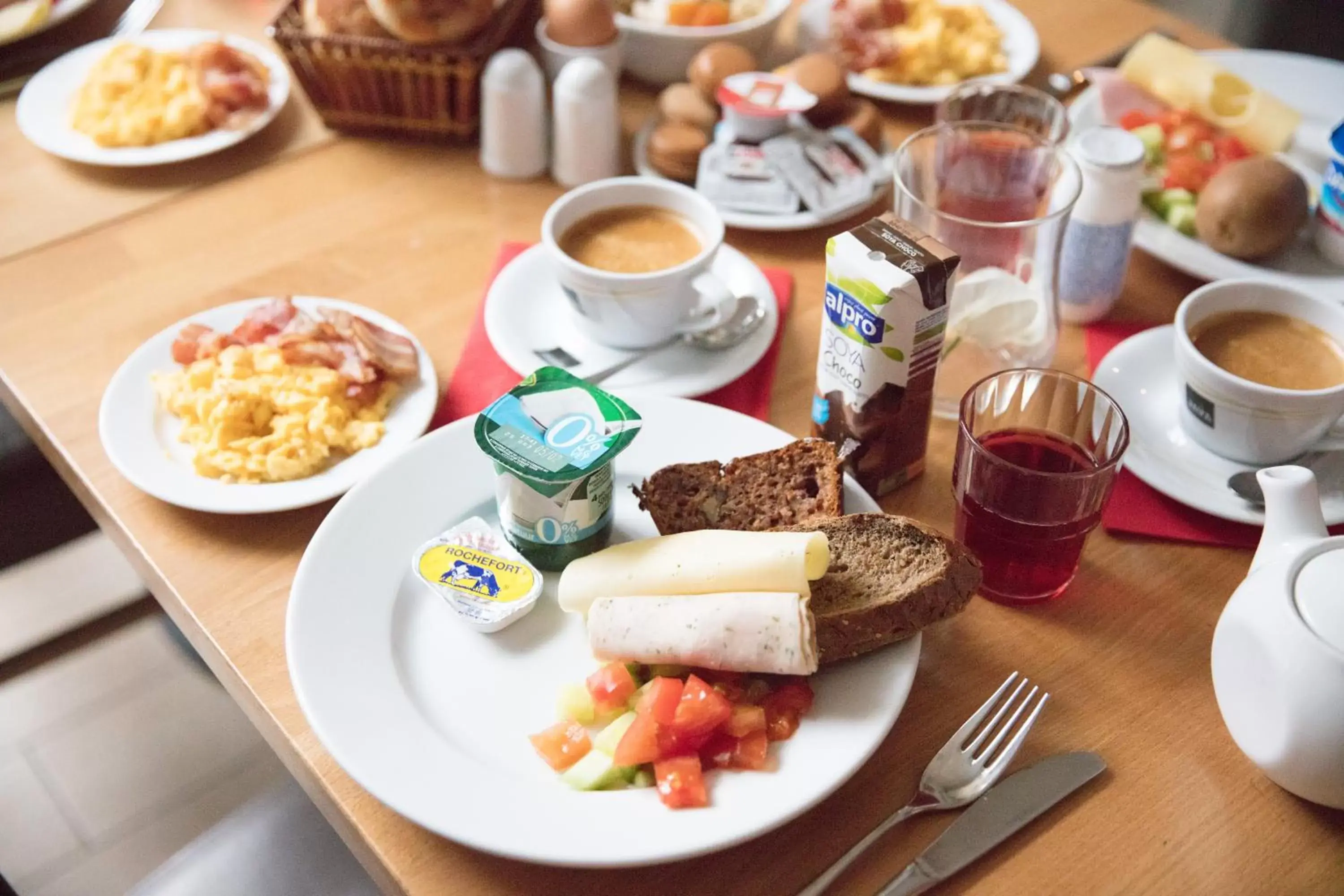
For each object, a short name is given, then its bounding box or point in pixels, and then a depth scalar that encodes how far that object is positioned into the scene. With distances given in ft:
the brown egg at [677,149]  5.48
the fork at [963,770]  3.07
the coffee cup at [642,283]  4.37
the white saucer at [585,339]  4.49
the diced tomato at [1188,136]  5.42
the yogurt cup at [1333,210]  4.72
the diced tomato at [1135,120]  5.59
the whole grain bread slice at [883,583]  3.18
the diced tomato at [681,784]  2.93
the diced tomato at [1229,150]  5.35
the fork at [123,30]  6.33
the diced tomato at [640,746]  2.99
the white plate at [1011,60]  6.07
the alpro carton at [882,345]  3.38
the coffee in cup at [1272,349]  3.91
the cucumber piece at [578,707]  3.20
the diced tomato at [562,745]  3.10
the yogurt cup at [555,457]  3.39
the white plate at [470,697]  2.85
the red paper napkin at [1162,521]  3.92
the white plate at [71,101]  5.61
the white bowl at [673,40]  6.07
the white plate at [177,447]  3.86
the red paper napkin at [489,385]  4.45
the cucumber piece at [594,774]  3.02
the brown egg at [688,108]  5.68
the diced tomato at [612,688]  3.19
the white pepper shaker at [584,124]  5.39
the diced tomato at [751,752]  3.02
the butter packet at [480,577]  3.43
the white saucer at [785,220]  5.23
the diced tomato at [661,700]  3.02
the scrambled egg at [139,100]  5.69
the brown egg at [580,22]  5.75
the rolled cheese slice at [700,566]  3.20
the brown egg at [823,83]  5.62
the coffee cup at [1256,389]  3.75
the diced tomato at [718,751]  3.04
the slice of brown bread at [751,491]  3.60
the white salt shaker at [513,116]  5.44
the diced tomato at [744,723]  3.06
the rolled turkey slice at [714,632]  3.07
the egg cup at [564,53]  5.86
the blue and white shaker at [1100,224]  4.49
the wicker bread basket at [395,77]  5.60
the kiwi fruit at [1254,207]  4.74
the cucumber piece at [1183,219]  5.05
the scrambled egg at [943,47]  6.18
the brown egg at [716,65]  5.71
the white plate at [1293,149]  4.88
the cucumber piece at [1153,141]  5.36
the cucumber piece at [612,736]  3.08
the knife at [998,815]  2.92
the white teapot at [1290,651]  2.82
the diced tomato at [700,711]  3.00
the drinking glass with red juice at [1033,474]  3.43
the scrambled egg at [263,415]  3.96
